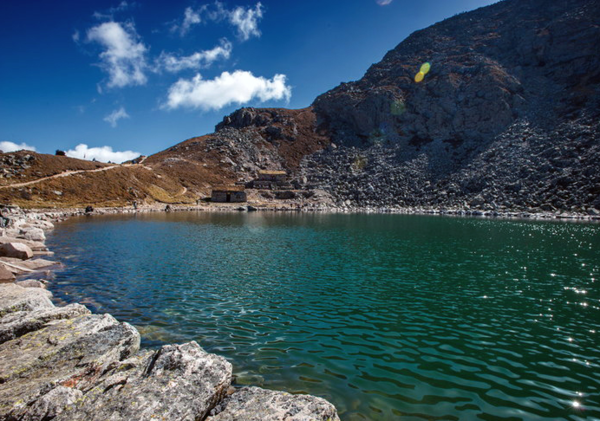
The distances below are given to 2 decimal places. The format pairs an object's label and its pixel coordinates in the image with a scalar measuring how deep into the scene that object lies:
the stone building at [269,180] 123.61
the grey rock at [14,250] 27.34
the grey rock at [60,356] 7.59
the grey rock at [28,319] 10.92
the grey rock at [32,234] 36.76
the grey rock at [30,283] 19.08
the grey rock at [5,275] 20.98
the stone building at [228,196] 111.56
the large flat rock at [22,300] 12.47
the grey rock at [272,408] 7.05
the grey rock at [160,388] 6.68
